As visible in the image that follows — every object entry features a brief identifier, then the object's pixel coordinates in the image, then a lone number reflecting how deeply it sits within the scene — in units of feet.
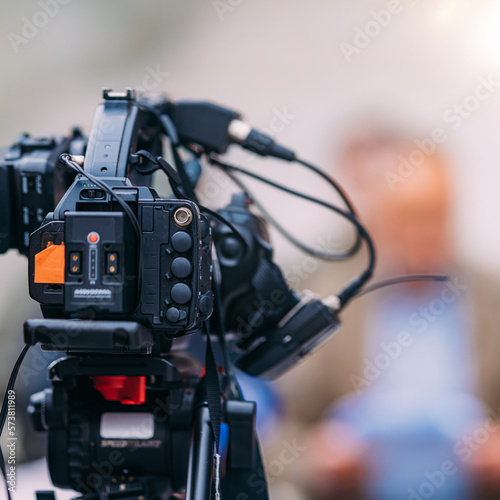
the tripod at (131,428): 4.80
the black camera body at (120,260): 4.52
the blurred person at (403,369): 6.65
